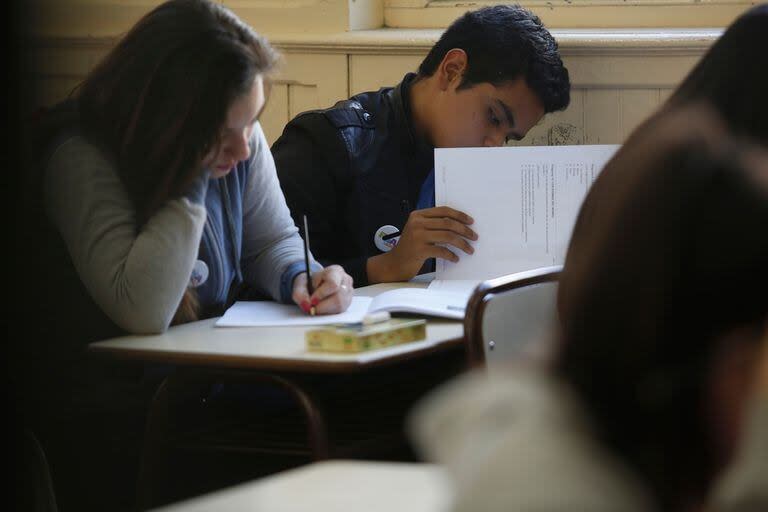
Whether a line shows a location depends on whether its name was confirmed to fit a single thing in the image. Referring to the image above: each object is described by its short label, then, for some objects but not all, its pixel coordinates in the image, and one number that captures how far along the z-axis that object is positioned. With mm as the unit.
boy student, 3983
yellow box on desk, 3291
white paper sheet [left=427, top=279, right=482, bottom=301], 3688
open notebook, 3496
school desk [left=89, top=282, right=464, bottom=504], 3262
